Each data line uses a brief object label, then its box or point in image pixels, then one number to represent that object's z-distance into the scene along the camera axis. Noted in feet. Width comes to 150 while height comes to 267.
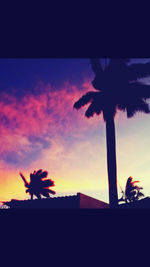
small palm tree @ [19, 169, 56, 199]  148.97
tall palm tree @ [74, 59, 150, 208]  85.71
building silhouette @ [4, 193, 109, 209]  58.13
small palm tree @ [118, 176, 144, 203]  108.99
